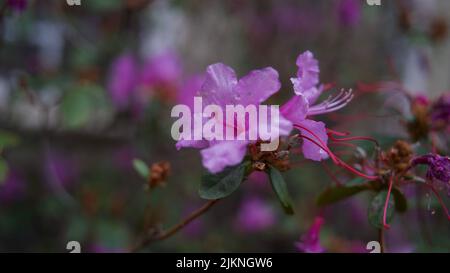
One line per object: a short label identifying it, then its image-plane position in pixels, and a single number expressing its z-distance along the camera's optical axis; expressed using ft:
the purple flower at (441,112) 1.03
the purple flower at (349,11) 1.43
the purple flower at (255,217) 1.74
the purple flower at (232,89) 0.82
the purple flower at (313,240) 0.95
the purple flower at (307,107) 0.84
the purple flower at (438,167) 0.86
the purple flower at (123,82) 1.47
